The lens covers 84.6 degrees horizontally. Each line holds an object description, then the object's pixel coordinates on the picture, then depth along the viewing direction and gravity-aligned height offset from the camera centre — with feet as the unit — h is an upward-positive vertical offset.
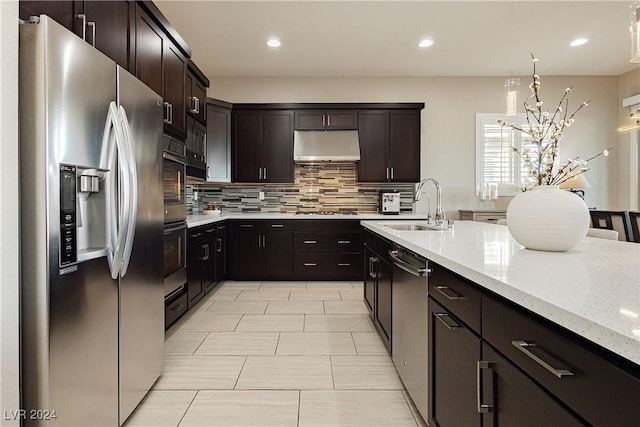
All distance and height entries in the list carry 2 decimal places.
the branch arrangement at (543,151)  4.57 +0.73
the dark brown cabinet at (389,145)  15.98 +2.79
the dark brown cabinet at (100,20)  4.58 +2.88
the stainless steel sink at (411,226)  8.92 -0.56
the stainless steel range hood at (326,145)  15.70 +2.74
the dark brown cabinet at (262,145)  16.02 +2.79
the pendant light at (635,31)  5.46 +2.76
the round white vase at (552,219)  4.35 -0.16
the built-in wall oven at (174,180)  8.50 +0.69
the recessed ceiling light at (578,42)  13.52 +6.38
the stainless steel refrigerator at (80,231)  3.81 -0.31
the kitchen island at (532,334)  1.91 -0.93
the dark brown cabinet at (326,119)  15.98 +3.96
